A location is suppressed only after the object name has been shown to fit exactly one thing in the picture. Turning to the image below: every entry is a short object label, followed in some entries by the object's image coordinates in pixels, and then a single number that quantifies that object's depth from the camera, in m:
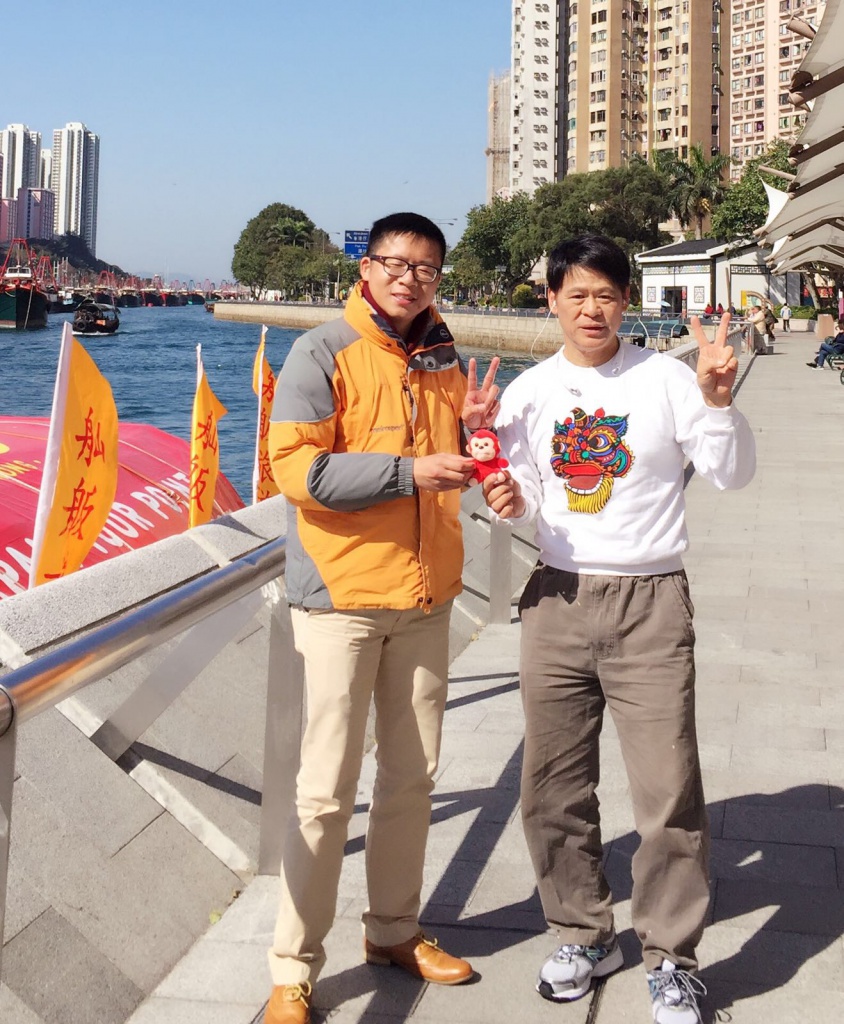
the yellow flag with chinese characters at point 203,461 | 5.97
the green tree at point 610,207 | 82.19
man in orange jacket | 2.54
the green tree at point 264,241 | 145.88
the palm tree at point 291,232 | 144.00
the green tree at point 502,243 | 85.10
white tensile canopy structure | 7.85
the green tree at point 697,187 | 80.52
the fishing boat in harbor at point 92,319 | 87.19
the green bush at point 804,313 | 55.33
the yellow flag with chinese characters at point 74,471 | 4.69
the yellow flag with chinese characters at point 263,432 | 7.50
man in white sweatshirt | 2.66
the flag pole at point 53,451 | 4.65
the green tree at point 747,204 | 60.47
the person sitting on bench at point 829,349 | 25.92
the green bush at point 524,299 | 85.50
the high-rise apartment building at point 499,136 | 135.25
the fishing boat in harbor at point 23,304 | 86.69
